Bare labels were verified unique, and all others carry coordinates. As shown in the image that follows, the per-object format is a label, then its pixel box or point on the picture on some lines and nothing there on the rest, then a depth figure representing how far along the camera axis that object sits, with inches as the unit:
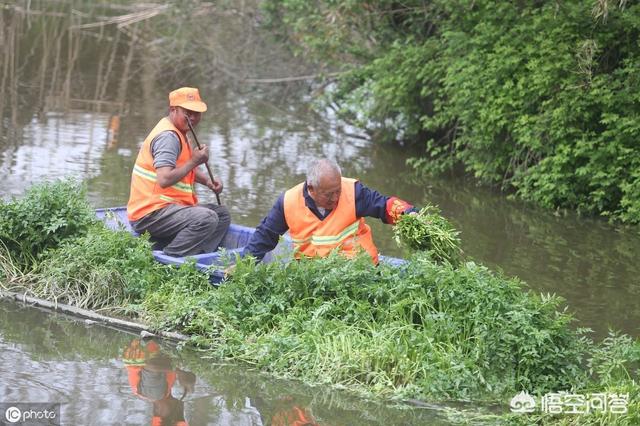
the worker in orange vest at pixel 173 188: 633.4
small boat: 585.0
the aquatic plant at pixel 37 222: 633.4
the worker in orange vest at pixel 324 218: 578.6
